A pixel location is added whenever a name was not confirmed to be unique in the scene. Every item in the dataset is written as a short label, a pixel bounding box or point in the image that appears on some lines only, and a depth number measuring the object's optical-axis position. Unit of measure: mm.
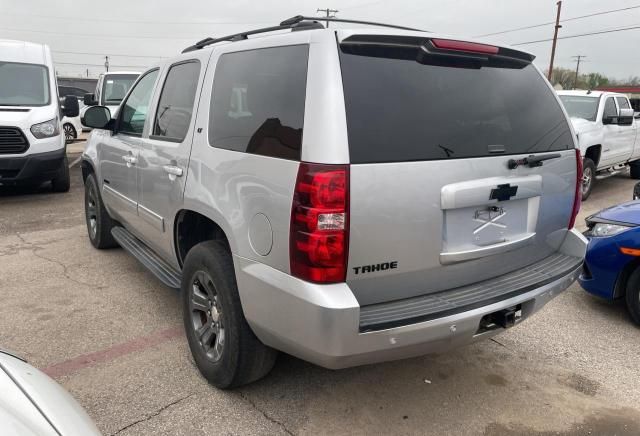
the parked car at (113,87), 12789
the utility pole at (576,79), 72969
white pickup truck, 8867
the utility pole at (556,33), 36888
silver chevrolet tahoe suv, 2221
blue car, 3934
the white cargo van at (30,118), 7562
